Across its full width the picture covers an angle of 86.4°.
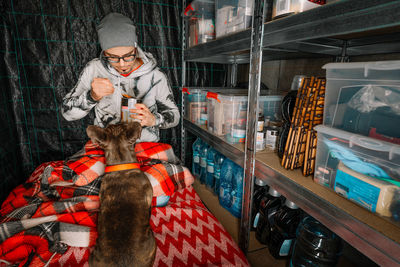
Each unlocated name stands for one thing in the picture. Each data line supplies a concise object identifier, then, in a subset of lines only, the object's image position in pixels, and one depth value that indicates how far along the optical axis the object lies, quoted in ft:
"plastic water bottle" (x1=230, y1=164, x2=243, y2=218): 4.67
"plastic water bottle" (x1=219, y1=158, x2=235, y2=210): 5.00
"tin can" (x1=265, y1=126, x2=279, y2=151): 3.69
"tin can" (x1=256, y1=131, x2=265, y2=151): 3.58
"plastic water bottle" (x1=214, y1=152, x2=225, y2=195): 5.45
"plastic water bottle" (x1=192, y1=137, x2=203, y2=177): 6.66
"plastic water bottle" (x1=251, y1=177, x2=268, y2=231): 4.32
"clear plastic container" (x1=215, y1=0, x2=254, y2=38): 3.43
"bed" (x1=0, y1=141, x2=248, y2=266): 3.33
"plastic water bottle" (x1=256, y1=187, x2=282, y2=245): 3.98
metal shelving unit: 1.73
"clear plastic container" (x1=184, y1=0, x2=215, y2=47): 4.84
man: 4.19
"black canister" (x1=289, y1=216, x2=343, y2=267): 3.36
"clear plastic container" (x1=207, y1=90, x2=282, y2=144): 3.98
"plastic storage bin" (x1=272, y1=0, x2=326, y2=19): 2.39
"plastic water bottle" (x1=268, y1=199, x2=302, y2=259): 3.70
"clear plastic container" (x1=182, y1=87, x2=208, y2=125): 5.52
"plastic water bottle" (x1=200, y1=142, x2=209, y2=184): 6.18
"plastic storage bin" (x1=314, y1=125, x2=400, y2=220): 1.88
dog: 2.71
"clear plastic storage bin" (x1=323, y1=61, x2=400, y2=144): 1.92
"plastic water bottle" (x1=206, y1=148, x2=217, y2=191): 5.70
